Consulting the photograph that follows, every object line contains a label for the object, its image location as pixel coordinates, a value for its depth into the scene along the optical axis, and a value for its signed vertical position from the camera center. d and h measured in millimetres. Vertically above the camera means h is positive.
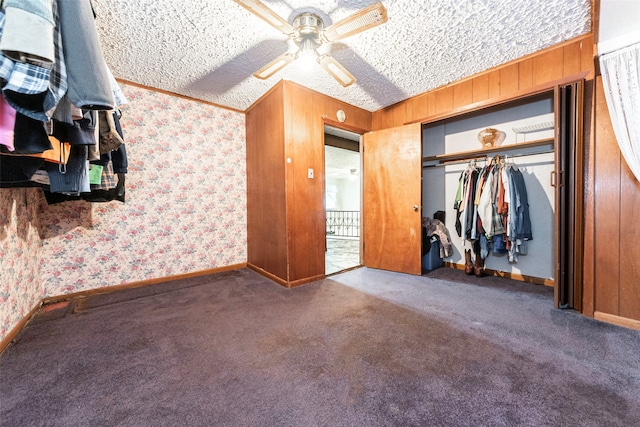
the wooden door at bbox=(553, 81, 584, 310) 1952 +125
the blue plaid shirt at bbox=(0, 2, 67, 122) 686 +380
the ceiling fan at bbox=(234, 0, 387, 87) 1355 +1145
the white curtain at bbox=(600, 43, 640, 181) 1656 +756
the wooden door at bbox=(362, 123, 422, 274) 3037 +130
